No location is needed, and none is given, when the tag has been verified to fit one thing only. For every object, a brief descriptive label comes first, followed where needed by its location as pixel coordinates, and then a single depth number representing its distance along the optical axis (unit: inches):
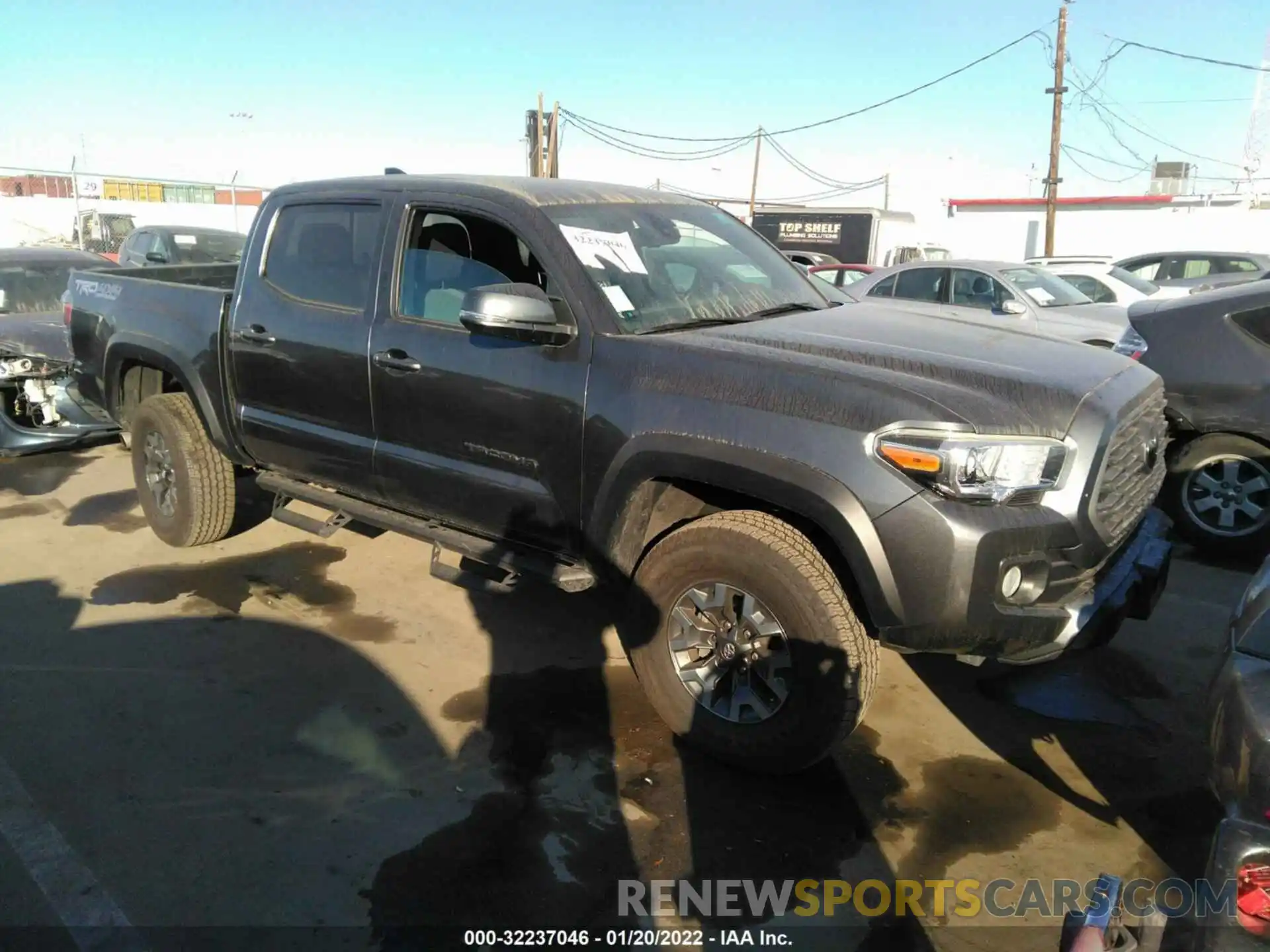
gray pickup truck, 108.5
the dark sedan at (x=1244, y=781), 66.7
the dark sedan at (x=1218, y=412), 199.5
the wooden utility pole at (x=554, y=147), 807.7
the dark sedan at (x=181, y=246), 472.7
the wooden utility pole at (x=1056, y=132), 941.2
